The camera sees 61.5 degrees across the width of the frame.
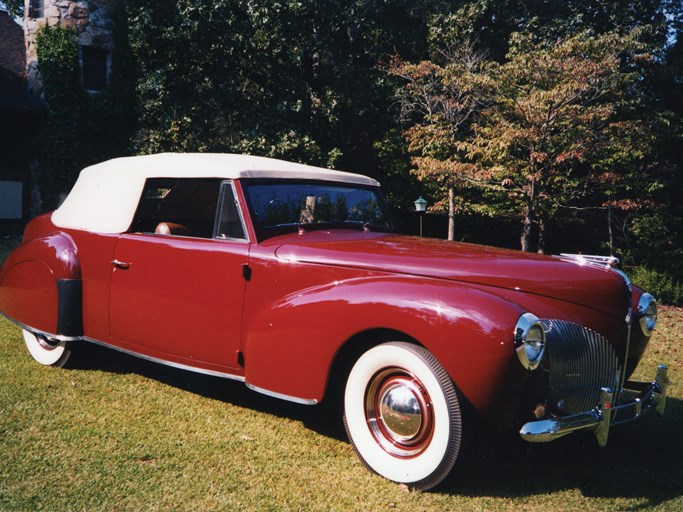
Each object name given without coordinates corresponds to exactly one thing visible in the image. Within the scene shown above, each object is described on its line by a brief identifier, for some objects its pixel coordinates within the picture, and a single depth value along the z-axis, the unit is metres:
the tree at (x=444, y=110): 15.21
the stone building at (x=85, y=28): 17.20
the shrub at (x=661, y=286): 13.27
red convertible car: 2.85
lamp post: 15.70
